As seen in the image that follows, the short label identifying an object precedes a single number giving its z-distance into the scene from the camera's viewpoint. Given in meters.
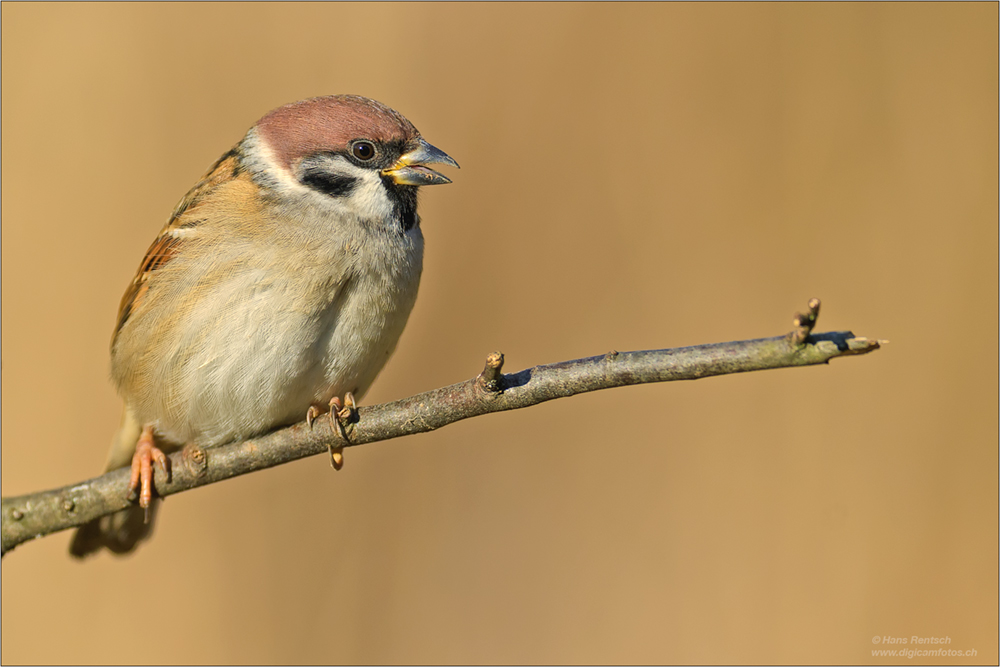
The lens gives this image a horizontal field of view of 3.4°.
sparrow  2.63
